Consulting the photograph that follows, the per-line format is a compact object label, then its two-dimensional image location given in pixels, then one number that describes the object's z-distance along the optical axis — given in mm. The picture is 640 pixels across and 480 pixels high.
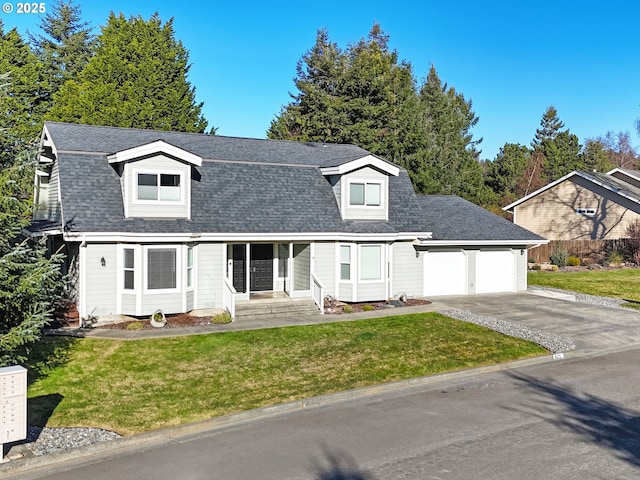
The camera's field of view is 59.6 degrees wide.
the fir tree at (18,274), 10562
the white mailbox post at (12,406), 8320
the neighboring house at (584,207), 40031
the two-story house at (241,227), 18016
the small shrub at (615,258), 36094
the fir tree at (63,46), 51344
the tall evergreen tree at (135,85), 39688
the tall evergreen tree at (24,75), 41094
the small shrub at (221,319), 18195
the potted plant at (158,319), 17531
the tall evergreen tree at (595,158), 67812
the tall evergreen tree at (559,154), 67062
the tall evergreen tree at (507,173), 59375
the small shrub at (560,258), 36188
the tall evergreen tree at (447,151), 50244
